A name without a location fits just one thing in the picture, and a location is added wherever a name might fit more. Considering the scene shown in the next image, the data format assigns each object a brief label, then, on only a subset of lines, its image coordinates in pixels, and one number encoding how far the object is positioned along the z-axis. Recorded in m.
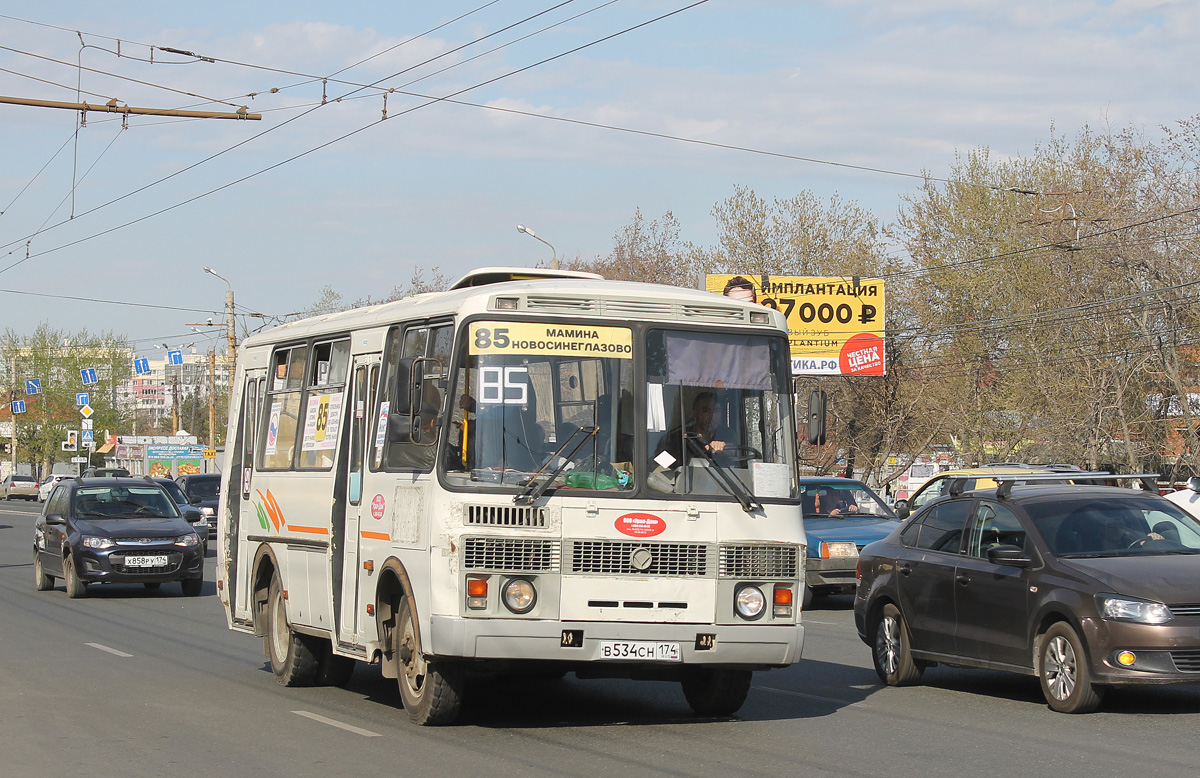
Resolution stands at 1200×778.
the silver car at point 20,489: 85.19
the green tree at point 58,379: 102.00
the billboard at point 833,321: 46.19
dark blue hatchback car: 21.25
